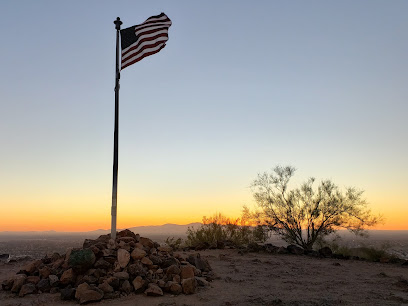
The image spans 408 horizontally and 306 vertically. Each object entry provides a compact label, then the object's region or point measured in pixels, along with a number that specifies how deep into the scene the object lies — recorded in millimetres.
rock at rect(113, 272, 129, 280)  10078
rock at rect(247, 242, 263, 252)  18730
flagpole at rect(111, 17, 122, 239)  11945
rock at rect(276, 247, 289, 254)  18344
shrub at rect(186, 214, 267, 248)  21594
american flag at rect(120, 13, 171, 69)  12602
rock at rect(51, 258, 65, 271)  11076
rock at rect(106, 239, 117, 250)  11289
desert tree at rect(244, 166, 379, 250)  20328
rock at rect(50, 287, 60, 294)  10033
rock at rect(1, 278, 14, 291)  10469
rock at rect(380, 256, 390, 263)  16406
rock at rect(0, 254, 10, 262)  17025
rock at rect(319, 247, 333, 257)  17766
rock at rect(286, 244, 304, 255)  18205
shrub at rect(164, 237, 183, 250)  19559
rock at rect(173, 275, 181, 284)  10391
